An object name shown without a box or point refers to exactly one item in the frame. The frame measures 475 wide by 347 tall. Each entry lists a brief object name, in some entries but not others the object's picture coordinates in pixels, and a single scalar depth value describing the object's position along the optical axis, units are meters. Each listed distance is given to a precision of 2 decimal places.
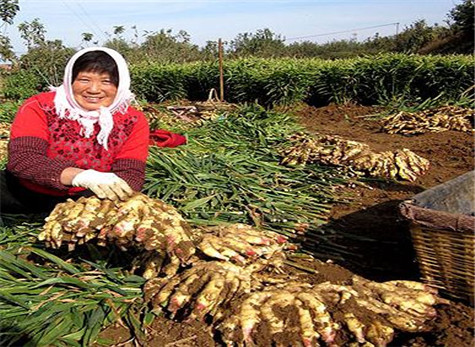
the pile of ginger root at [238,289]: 1.80
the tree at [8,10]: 12.91
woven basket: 2.00
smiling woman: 2.45
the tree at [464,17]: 19.88
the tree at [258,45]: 24.05
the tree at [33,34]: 16.67
